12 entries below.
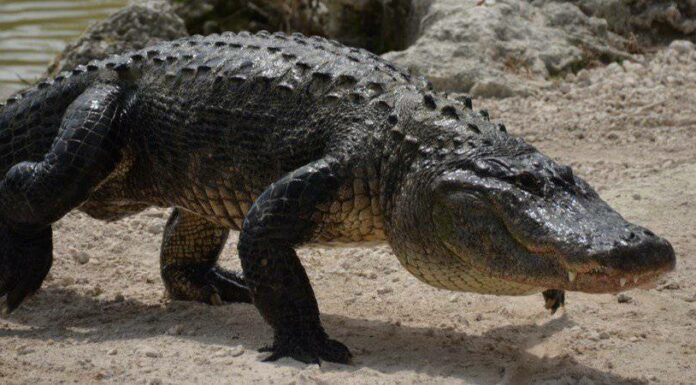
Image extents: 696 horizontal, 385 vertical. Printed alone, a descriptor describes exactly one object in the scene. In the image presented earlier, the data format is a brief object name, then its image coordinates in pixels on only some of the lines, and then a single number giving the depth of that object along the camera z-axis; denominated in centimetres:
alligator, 891
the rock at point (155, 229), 1516
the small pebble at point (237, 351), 1007
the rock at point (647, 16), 2253
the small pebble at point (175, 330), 1103
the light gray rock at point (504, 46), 2020
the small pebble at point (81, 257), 1399
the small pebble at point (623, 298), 1137
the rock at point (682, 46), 2130
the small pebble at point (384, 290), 1240
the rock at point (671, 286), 1164
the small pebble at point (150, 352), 1016
